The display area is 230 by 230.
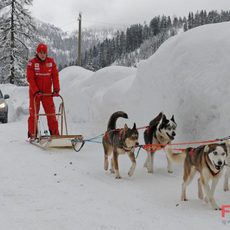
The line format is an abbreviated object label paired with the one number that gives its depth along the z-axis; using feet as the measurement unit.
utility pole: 100.12
